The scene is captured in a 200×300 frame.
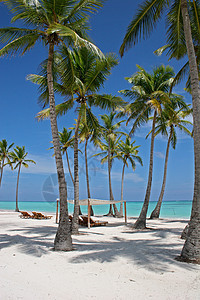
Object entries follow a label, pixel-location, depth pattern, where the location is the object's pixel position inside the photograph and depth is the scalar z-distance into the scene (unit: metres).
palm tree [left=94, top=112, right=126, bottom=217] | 25.30
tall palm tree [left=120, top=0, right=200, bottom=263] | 5.98
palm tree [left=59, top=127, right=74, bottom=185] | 28.52
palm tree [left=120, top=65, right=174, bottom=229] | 15.24
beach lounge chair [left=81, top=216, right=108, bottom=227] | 16.48
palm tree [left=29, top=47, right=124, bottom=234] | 11.71
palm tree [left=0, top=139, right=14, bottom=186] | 33.34
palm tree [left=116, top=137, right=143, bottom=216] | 27.05
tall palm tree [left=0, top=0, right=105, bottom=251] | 7.61
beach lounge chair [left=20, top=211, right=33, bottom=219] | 22.80
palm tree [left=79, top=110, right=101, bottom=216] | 13.22
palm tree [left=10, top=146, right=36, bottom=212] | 32.91
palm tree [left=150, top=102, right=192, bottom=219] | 20.82
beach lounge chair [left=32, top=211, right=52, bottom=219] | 22.37
